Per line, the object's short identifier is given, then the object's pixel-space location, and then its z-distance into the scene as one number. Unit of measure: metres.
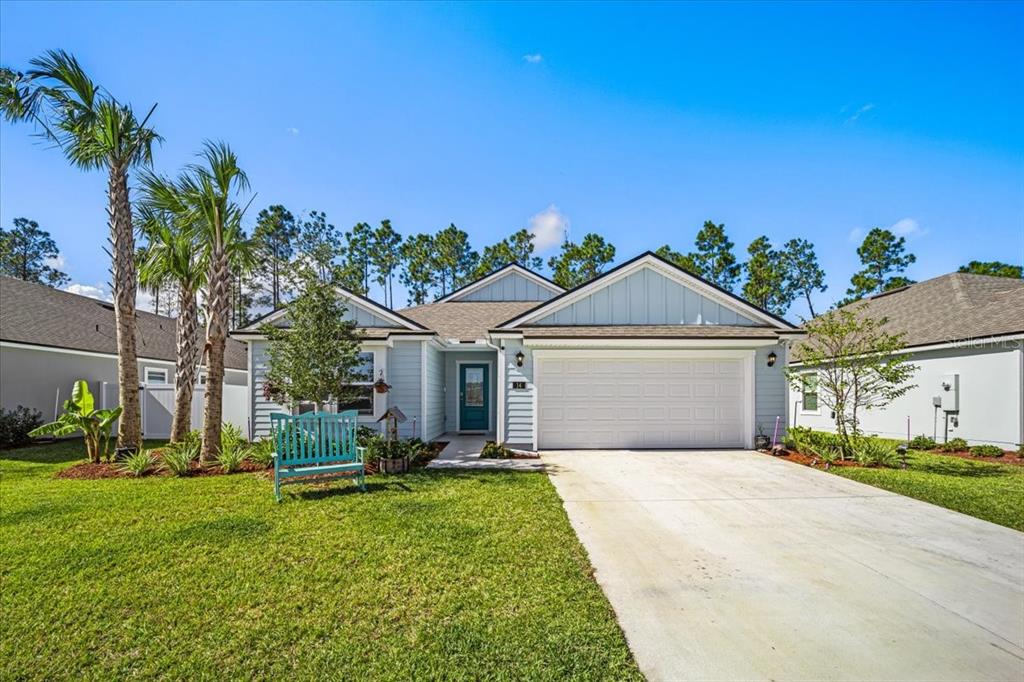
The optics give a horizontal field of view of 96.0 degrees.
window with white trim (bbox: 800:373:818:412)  17.34
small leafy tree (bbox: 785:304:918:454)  9.69
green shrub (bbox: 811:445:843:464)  9.63
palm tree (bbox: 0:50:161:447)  9.17
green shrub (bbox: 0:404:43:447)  12.00
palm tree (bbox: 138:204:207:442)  10.68
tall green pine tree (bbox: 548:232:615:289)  31.53
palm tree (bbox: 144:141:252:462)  9.04
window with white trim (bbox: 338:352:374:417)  11.86
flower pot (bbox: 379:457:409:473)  8.48
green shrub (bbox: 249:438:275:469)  8.85
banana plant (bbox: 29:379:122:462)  9.70
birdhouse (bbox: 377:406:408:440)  9.45
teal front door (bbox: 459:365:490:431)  15.38
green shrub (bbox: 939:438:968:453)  11.40
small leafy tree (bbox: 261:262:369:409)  9.18
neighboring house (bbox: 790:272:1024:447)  11.16
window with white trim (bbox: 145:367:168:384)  17.62
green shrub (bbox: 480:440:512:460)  10.23
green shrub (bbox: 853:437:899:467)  9.47
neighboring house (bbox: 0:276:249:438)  13.34
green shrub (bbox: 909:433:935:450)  11.91
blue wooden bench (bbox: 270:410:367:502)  6.90
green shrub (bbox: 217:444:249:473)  8.72
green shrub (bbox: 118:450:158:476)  8.46
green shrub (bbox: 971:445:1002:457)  10.50
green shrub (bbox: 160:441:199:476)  8.42
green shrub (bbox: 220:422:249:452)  9.61
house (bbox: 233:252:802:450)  11.38
